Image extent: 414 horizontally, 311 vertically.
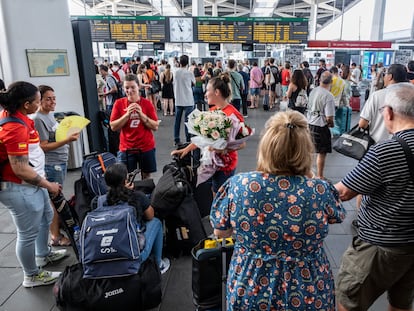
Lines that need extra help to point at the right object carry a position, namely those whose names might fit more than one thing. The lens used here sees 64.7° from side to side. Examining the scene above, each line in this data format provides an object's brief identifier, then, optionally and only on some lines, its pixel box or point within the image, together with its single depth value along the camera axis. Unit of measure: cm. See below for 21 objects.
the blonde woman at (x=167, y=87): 995
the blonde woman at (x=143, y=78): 984
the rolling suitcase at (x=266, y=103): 1102
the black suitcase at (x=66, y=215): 268
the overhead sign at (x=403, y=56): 1355
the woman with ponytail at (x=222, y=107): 283
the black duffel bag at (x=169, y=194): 281
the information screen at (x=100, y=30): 1047
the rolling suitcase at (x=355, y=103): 1018
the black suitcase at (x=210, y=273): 178
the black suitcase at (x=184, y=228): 289
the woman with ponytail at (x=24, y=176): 206
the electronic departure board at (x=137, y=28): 1043
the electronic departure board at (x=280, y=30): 1052
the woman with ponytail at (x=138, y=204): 228
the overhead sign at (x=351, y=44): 1573
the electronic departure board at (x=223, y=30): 1053
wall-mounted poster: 446
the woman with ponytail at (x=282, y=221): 125
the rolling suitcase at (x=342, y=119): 707
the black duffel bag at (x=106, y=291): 216
